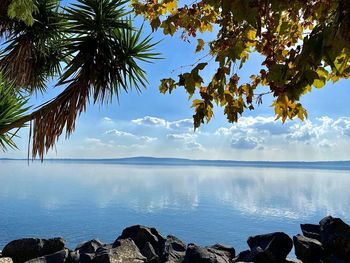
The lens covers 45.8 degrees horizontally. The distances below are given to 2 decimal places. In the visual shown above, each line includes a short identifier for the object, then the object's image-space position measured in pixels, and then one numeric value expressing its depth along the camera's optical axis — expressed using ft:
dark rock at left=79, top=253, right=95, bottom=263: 31.09
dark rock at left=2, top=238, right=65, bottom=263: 33.35
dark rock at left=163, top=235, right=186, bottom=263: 32.60
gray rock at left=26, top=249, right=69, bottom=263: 29.68
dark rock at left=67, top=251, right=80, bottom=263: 31.48
